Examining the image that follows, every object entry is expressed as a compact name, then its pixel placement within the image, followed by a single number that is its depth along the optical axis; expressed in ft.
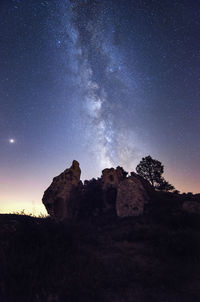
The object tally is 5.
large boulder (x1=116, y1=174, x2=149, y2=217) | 76.13
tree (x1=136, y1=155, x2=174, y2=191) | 139.01
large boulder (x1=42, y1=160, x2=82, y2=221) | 77.25
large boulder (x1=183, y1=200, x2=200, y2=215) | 64.50
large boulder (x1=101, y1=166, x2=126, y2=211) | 90.68
